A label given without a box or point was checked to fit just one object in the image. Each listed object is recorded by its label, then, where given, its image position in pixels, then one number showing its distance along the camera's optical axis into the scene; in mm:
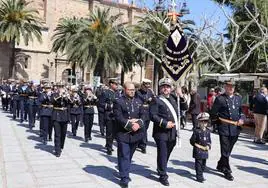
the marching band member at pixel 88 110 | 11914
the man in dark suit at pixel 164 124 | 7055
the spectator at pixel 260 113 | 12964
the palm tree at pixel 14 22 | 38031
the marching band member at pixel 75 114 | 13156
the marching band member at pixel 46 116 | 11633
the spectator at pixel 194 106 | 14109
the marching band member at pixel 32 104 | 15266
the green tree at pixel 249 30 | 28422
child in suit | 7438
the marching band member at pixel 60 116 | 9648
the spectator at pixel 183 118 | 16644
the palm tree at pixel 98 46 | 33969
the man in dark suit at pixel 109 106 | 10109
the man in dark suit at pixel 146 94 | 10867
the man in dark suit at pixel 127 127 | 6816
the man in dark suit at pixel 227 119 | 7676
